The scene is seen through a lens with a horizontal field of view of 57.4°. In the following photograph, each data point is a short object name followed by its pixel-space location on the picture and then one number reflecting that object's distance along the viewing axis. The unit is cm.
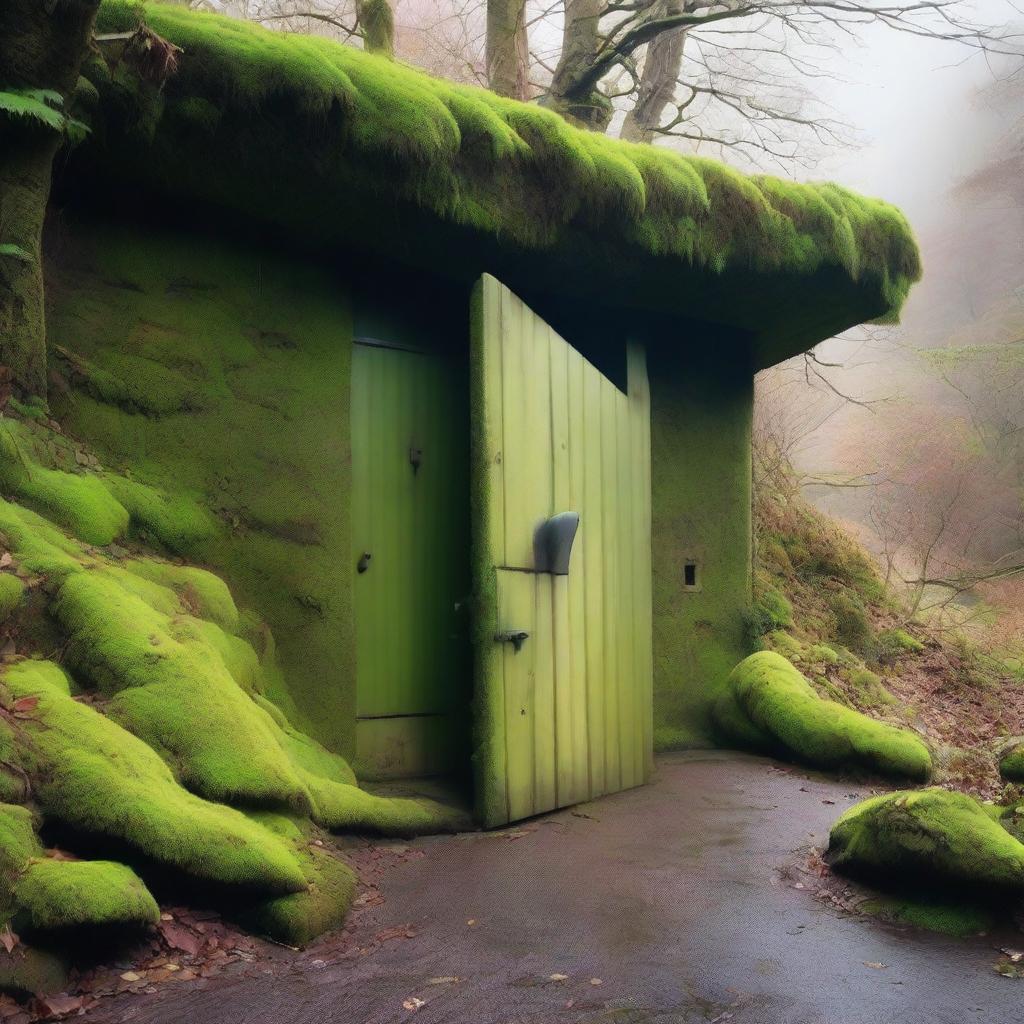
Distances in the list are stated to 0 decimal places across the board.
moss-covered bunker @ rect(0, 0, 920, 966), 323
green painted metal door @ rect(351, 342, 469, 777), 538
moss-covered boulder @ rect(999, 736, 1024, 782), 448
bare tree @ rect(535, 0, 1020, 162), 1057
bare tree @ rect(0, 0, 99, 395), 383
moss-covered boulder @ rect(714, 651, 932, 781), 593
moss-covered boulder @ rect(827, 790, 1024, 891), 309
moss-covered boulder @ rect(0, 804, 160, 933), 233
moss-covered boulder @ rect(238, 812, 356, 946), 289
